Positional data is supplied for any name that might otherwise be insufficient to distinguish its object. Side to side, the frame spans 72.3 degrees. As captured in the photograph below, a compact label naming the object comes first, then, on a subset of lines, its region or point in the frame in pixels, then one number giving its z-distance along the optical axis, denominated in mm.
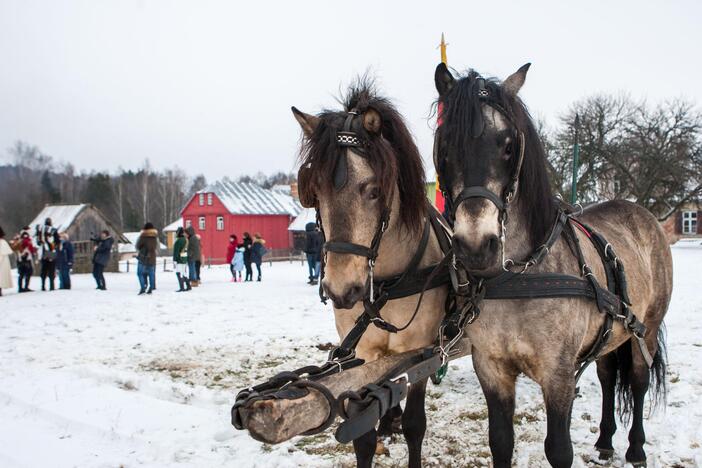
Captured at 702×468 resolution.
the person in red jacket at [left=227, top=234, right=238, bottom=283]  17741
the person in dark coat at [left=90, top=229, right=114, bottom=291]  13805
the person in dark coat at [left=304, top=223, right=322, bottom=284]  14039
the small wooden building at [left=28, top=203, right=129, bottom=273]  31453
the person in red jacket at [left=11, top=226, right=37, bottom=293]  13195
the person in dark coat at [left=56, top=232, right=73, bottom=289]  13824
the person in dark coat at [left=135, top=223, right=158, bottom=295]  12672
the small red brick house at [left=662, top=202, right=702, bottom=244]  49359
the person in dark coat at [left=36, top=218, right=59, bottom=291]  13220
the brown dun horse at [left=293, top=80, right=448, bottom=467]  2342
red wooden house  42625
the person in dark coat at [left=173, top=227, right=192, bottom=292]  13445
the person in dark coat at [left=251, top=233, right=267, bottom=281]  17375
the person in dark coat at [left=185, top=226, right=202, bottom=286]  15016
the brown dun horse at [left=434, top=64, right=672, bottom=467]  2225
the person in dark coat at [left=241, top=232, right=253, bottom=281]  17219
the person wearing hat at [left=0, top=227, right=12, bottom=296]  12516
